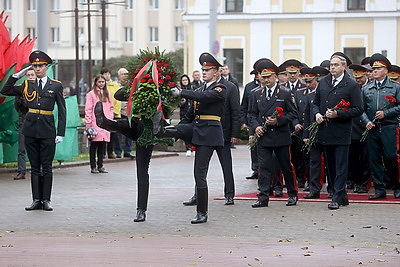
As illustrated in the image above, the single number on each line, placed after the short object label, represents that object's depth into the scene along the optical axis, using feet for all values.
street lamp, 183.13
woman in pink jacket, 66.59
